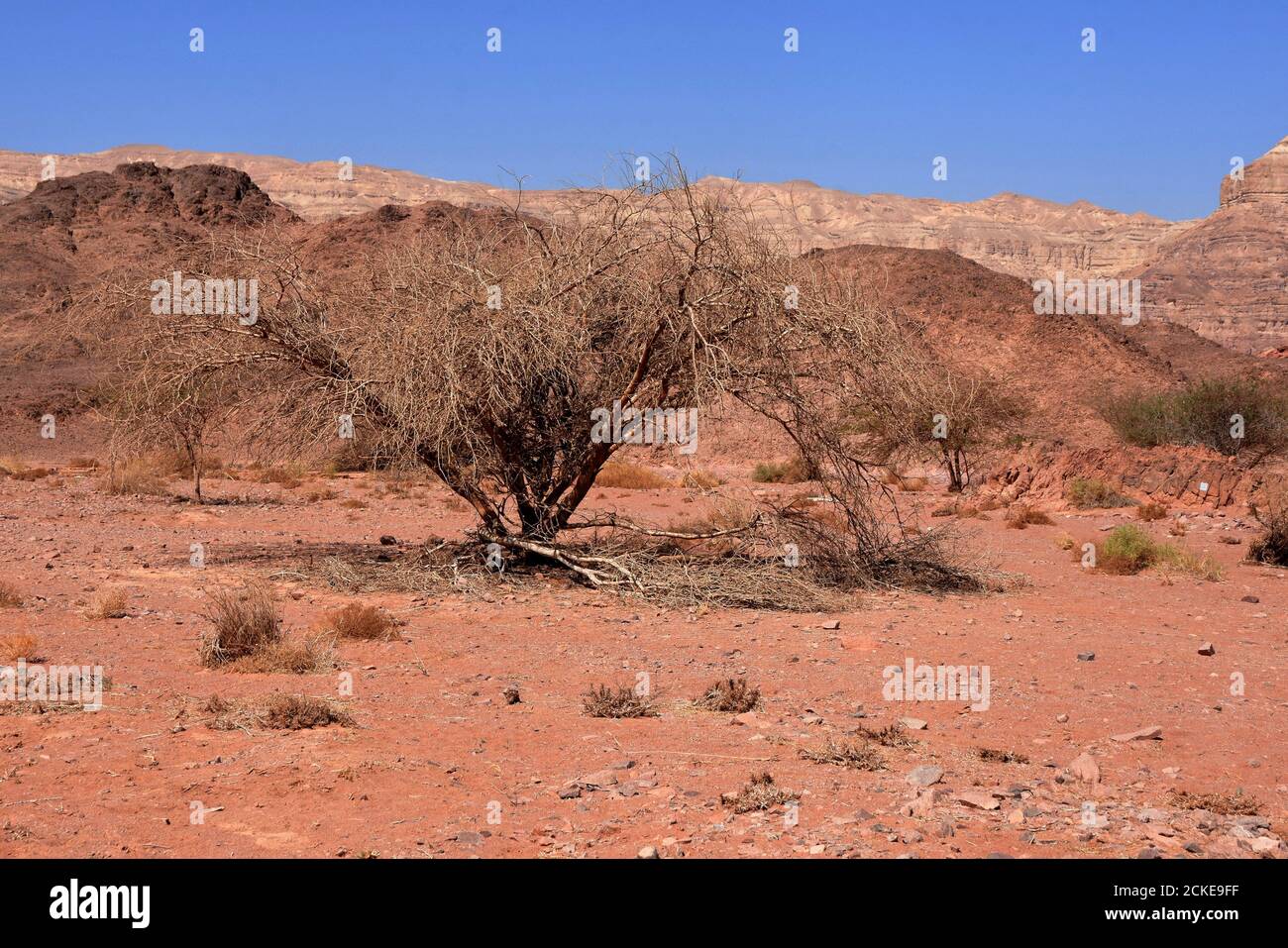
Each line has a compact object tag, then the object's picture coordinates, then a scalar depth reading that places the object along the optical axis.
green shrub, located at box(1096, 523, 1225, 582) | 13.59
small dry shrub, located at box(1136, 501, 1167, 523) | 19.00
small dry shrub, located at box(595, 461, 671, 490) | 25.20
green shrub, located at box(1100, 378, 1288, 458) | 27.97
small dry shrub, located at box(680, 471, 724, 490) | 24.72
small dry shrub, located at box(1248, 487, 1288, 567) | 14.37
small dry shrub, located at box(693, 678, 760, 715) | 7.39
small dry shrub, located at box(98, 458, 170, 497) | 21.78
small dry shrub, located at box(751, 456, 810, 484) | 27.05
